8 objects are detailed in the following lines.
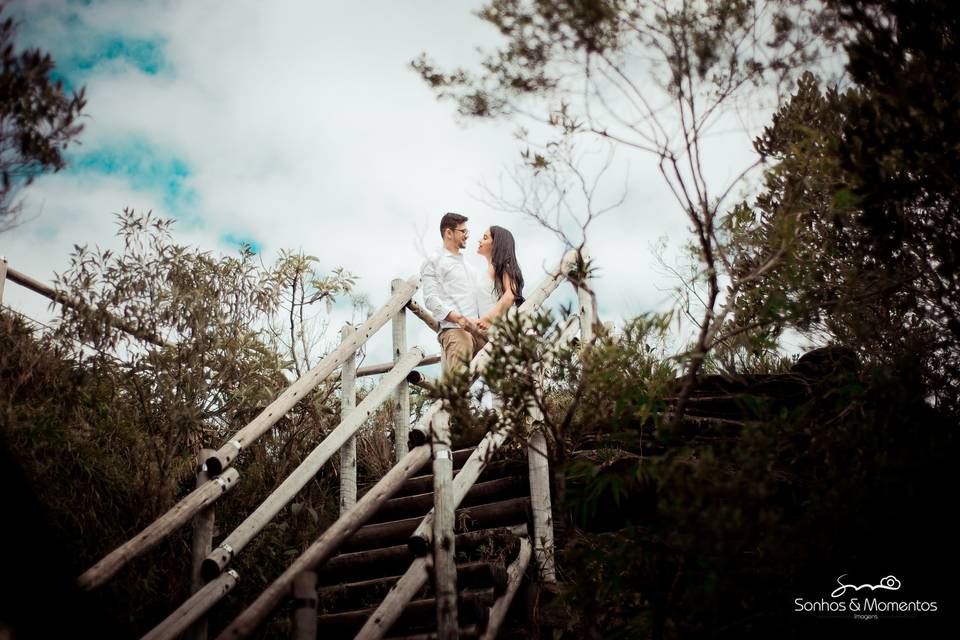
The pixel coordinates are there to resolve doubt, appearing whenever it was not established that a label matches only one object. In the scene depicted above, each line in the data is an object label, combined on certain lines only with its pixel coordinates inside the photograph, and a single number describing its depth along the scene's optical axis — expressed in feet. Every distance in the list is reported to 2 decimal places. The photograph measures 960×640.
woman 22.47
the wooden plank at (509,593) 15.22
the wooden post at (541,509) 17.33
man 21.54
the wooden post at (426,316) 22.26
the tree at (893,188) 11.01
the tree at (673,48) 12.41
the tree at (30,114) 11.44
